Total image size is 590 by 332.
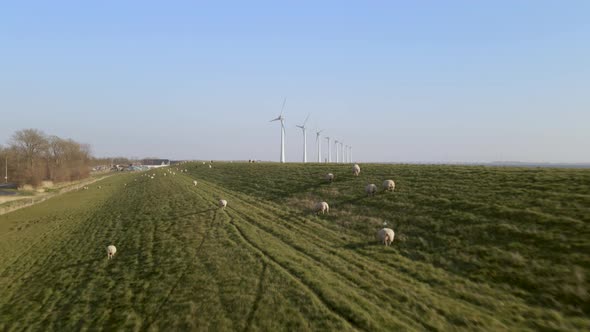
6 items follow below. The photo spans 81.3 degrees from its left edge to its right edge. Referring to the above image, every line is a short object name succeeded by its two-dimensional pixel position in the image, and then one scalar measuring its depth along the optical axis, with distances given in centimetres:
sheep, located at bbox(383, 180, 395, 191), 3432
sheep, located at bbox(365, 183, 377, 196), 3459
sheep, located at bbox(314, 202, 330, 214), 3258
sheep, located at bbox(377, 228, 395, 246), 2348
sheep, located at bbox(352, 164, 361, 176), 4437
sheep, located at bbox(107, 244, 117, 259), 2817
